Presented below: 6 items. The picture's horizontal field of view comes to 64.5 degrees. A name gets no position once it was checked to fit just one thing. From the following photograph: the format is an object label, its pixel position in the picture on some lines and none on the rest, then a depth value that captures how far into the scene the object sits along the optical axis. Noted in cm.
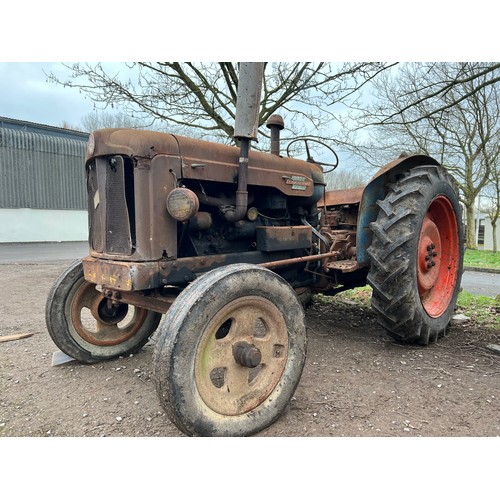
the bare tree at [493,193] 1703
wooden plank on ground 401
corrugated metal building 1839
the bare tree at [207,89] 753
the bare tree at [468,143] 1468
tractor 209
